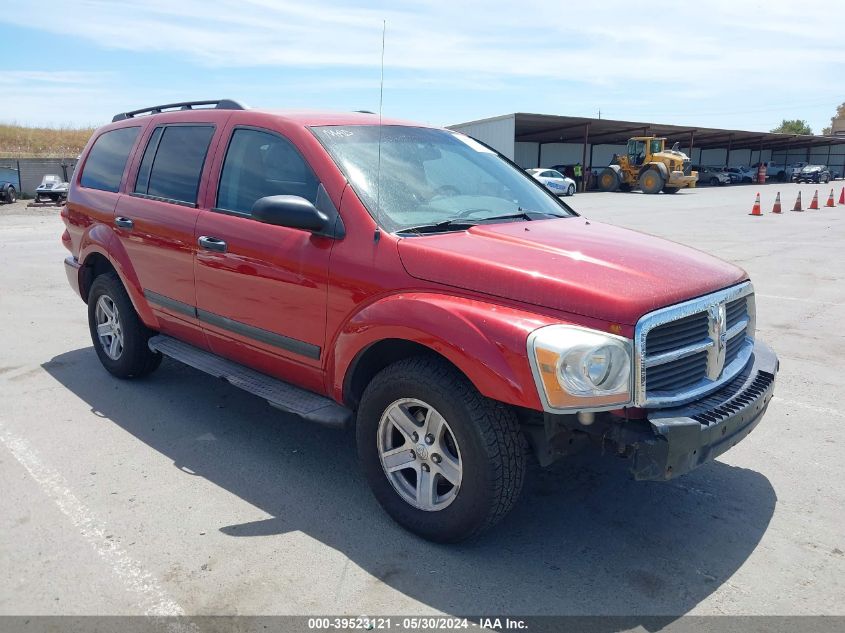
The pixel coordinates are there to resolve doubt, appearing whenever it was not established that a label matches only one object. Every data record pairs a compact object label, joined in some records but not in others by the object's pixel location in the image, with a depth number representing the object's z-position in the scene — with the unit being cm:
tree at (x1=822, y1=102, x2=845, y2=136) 11308
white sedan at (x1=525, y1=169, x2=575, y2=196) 3450
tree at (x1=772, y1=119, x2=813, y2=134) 12406
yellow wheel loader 3525
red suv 276
